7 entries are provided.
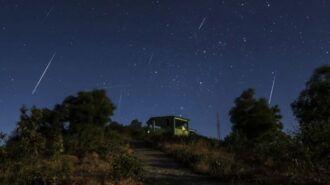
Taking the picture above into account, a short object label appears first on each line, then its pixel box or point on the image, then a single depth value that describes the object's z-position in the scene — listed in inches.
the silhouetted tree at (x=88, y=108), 1796.3
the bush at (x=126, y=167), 582.2
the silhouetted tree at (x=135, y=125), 2484.1
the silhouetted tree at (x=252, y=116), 1632.6
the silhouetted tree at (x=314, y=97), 1430.9
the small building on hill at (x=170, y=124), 2332.7
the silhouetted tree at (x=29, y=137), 613.0
